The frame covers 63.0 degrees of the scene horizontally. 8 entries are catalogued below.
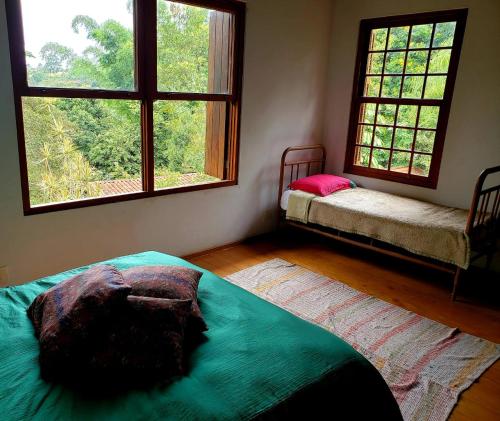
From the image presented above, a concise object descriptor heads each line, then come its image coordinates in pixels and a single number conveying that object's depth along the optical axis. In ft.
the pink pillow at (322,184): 12.39
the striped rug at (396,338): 6.61
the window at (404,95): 11.52
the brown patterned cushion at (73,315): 4.10
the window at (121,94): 8.06
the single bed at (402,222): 9.60
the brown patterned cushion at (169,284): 4.90
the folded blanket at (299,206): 12.20
